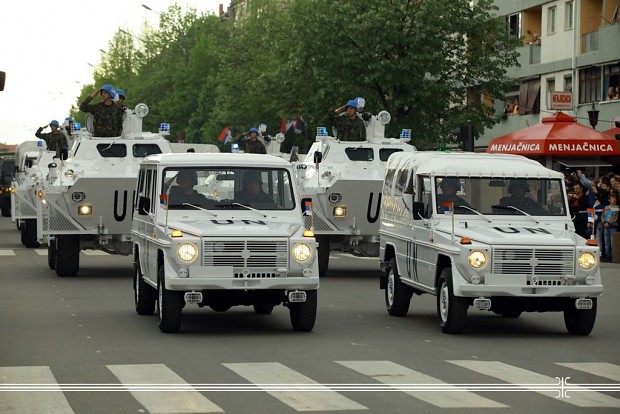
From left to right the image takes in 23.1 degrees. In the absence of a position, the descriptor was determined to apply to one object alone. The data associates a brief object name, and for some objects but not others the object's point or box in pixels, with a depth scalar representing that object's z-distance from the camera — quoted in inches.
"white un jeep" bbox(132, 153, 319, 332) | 640.4
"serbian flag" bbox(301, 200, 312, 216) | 693.3
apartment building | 2058.3
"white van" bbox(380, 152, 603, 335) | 646.5
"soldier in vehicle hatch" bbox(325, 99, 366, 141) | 1155.9
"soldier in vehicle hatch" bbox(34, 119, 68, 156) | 1439.5
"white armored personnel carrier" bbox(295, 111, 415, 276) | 1068.5
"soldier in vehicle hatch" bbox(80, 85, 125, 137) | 1118.4
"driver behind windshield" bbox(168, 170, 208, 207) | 695.7
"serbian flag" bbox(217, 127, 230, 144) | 2525.3
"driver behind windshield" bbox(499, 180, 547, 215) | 705.6
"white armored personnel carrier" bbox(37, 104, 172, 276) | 1022.4
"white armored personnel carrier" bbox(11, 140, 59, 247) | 1350.9
